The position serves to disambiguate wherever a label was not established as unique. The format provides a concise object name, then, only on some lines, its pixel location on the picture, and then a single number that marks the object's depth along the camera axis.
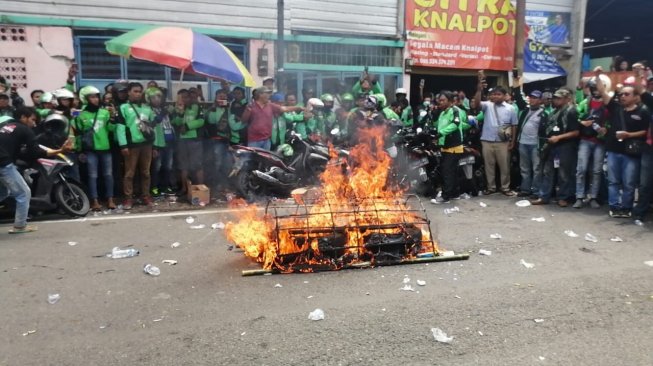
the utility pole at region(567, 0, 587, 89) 15.96
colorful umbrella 7.34
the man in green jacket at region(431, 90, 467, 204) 9.23
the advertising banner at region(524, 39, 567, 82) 15.47
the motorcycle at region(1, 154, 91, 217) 7.43
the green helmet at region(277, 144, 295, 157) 9.41
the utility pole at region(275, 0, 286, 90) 11.97
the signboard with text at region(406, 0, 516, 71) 14.09
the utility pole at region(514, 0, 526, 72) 12.70
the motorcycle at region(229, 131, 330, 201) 8.84
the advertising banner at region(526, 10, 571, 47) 15.51
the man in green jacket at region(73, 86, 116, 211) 8.23
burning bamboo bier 5.35
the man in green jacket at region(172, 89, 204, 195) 9.45
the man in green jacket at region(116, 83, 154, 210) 8.42
